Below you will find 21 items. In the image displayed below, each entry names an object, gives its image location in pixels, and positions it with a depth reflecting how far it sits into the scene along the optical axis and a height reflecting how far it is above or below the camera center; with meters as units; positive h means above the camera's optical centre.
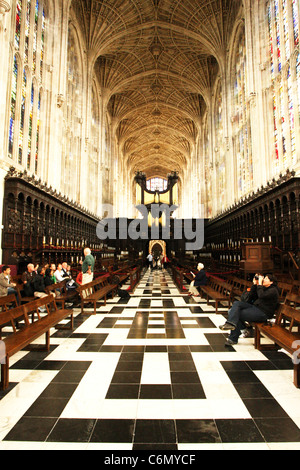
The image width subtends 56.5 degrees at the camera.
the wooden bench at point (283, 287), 5.79 -0.79
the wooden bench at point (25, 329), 2.76 -1.00
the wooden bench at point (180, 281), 9.55 -1.07
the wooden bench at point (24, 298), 5.76 -0.99
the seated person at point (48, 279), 6.50 -0.64
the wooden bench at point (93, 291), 6.07 -1.03
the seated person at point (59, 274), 7.59 -0.64
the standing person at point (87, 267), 7.01 -0.40
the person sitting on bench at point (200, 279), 8.23 -0.83
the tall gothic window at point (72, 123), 17.27 +8.44
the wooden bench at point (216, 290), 6.24 -1.03
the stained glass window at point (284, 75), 10.91 +7.41
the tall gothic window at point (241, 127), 16.44 +7.84
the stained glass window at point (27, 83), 11.02 +7.24
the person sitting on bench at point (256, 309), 3.98 -0.85
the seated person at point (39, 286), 5.98 -0.75
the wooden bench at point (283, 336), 2.81 -1.00
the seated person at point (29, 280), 6.12 -0.67
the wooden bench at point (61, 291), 5.84 -0.97
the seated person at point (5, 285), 5.61 -0.67
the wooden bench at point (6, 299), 4.36 -0.77
